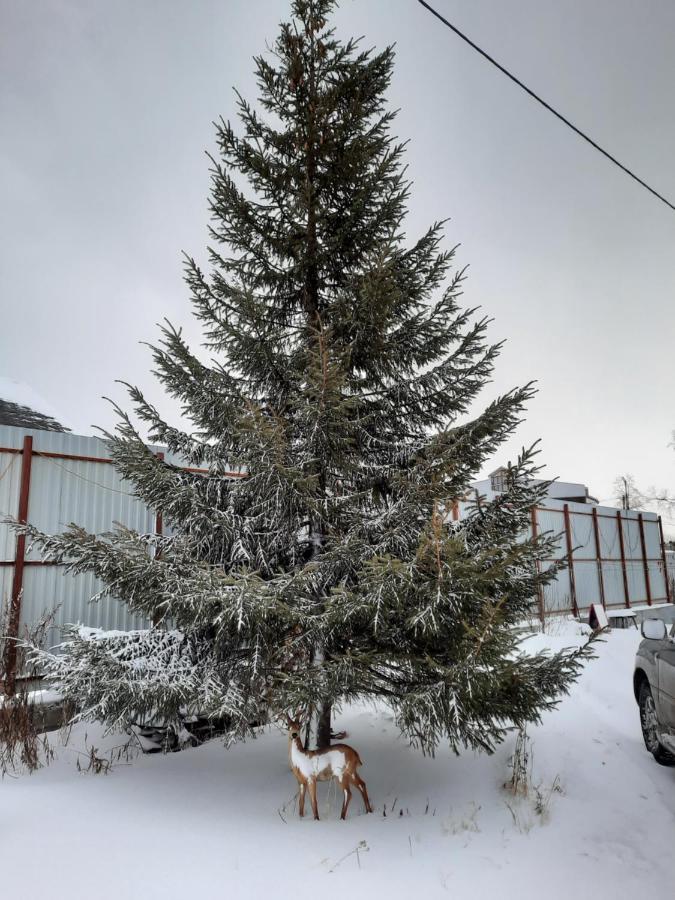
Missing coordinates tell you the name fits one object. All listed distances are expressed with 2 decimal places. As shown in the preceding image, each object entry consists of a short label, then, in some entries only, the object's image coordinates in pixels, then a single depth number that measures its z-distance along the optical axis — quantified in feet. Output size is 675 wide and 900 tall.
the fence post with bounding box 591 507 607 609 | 46.37
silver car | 11.86
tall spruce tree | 9.36
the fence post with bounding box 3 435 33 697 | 18.18
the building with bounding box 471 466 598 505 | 86.08
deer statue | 10.16
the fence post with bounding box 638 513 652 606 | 53.83
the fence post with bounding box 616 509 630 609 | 50.01
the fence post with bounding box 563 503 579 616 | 41.71
